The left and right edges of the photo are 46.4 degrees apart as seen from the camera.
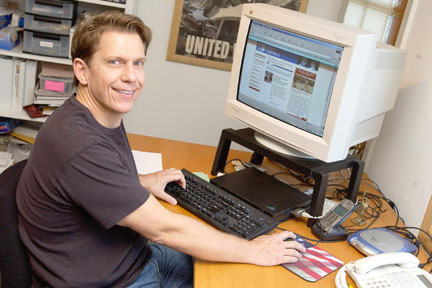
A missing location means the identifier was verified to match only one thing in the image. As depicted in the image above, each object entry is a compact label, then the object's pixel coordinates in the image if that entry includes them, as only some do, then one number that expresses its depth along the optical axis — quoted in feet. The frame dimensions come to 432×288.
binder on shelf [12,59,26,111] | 8.73
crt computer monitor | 5.17
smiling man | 4.05
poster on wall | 9.59
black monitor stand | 5.43
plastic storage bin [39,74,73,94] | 8.82
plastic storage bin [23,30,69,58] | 8.65
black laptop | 5.44
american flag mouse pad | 4.50
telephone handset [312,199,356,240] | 5.15
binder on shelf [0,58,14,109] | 8.71
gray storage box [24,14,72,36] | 8.53
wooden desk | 4.27
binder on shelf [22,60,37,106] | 8.78
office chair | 4.17
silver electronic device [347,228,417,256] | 4.84
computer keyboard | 4.92
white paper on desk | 6.13
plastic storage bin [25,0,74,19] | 8.44
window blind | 7.96
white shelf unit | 8.62
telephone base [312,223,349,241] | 5.14
